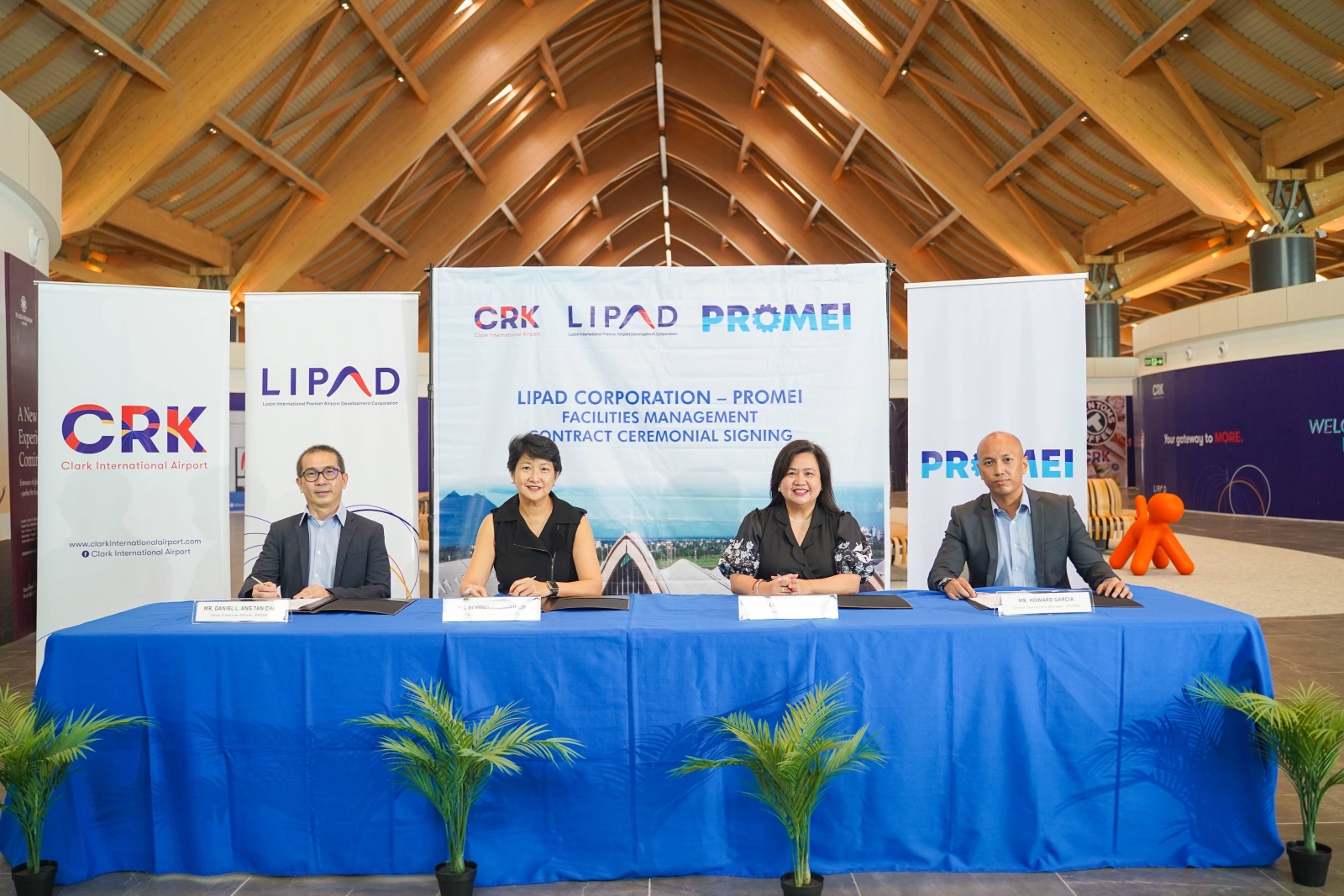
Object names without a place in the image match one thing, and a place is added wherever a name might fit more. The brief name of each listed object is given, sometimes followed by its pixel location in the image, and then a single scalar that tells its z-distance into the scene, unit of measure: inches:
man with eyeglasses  117.8
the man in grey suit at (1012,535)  111.9
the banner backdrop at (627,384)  160.1
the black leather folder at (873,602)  95.0
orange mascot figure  298.5
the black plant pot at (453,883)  82.0
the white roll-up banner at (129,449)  150.6
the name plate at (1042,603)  89.8
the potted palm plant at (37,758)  79.0
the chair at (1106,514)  355.9
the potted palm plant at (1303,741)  82.7
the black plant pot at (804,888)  79.8
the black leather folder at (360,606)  96.3
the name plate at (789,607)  90.1
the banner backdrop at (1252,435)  431.5
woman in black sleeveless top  118.3
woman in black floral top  112.1
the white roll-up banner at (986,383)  159.3
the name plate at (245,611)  90.0
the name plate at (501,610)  91.3
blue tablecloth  86.1
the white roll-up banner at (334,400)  159.6
